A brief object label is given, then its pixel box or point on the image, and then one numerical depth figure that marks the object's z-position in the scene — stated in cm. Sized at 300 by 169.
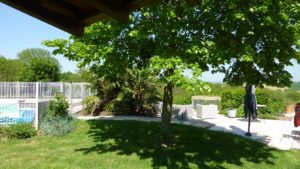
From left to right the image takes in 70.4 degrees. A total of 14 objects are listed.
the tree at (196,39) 502
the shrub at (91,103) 1047
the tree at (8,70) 3391
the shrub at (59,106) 788
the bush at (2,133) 699
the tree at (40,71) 2624
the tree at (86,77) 1099
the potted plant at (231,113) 1168
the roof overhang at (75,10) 181
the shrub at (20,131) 691
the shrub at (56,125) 722
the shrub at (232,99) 1327
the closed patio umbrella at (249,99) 801
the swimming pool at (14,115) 775
